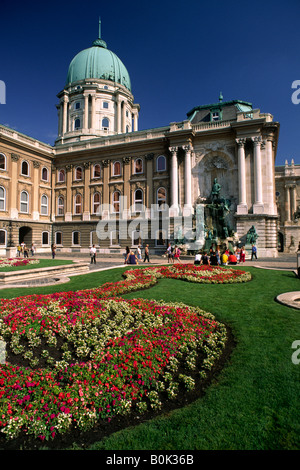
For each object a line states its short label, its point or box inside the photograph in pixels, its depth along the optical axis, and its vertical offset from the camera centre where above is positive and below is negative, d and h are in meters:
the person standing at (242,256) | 22.49 -1.29
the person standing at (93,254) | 24.61 -1.14
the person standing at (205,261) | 18.53 -1.40
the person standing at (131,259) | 21.00 -1.39
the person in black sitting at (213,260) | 17.98 -1.29
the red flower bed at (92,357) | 3.67 -2.19
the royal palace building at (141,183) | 32.12 +8.32
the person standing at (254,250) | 25.90 -0.91
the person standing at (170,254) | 23.07 -1.11
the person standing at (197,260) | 19.00 -1.36
